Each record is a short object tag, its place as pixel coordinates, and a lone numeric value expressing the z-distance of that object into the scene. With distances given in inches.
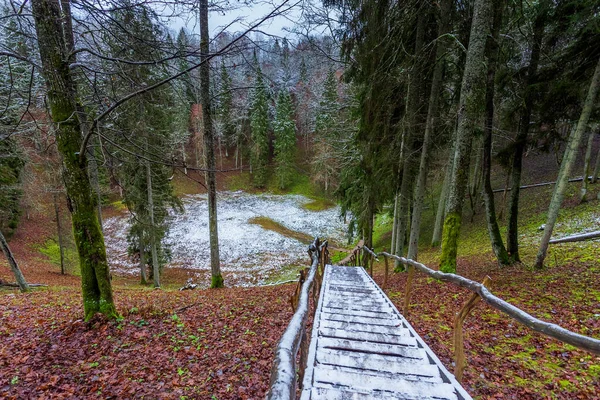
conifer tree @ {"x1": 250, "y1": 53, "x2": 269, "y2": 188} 1652.3
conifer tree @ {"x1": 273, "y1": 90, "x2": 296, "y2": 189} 1678.2
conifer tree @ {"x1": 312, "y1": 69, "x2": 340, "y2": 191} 1381.6
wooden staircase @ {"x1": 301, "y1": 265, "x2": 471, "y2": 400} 83.9
